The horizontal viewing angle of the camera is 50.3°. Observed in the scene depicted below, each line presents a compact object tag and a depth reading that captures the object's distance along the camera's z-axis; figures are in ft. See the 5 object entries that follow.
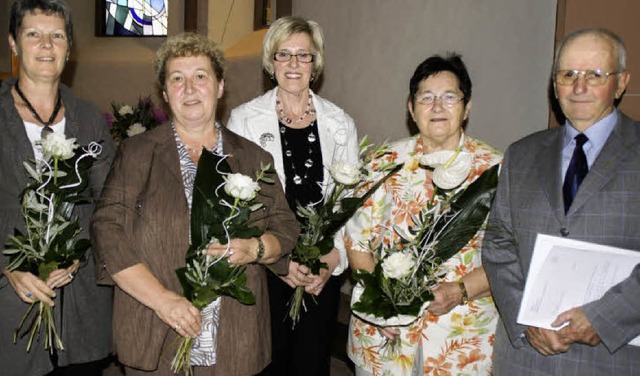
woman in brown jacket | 7.55
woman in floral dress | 8.42
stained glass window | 31.63
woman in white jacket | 10.03
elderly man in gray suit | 7.14
